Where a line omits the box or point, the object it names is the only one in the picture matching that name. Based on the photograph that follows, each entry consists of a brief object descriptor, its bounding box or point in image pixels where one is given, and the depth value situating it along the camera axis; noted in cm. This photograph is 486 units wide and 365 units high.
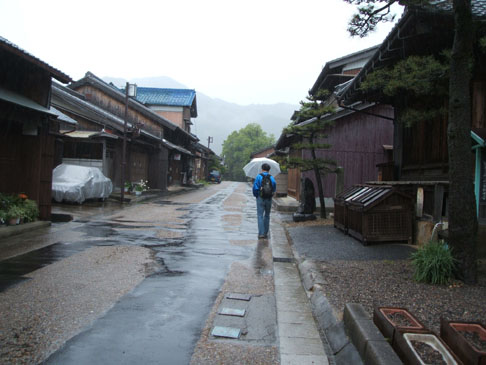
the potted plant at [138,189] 2033
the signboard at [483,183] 628
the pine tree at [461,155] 472
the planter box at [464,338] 240
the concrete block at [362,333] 302
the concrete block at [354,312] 350
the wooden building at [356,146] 1641
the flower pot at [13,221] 907
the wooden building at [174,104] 3622
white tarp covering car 1527
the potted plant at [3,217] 877
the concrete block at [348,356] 309
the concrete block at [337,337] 349
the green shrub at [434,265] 481
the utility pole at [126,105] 1774
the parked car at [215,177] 5816
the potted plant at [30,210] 972
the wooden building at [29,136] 989
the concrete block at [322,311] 405
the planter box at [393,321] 297
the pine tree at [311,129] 1284
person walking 965
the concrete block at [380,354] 265
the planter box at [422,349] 256
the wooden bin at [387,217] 778
